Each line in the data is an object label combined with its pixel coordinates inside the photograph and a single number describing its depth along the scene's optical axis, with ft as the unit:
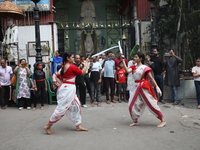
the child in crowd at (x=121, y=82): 29.27
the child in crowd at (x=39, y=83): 26.27
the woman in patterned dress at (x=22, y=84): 26.17
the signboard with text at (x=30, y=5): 40.78
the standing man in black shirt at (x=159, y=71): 28.27
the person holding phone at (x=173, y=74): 27.58
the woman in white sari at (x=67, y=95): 16.42
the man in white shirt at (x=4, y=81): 27.17
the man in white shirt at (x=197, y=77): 25.69
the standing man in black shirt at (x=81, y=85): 25.74
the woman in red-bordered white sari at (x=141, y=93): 17.97
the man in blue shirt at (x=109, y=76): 28.73
